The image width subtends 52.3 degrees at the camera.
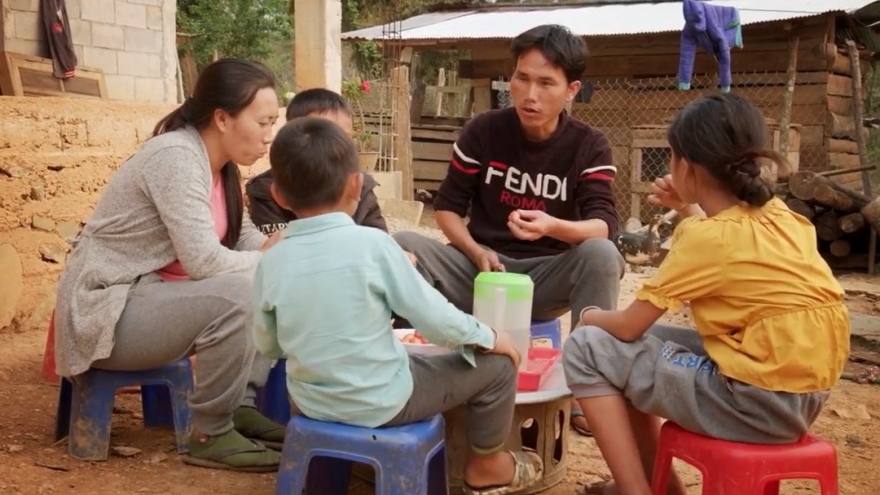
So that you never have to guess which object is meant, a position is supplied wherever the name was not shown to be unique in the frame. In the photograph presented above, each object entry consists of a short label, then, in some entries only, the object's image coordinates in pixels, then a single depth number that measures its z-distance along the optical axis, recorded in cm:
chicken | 833
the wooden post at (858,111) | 912
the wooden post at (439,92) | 1601
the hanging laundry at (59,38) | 692
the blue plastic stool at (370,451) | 224
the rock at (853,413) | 380
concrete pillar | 817
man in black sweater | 331
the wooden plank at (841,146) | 1103
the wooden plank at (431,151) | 1424
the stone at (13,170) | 452
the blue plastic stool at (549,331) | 340
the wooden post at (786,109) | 955
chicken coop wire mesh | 1091
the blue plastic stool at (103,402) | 290
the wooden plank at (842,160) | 1116
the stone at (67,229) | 481
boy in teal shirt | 220
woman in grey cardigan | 278
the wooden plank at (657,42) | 1084
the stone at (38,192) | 466
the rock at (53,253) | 474
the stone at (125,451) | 303
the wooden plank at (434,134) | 1417
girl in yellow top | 223
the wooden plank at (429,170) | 1430
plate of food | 263
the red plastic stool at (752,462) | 222
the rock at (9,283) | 447
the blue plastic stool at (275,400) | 339
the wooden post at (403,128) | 1127
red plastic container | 271
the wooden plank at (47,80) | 719
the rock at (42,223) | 470
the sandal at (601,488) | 266
